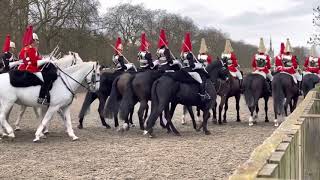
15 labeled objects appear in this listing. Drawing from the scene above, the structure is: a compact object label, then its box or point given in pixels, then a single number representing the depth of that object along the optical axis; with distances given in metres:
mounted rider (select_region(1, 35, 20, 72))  13.28
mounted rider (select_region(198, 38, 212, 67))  17.12
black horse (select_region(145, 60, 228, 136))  11.66
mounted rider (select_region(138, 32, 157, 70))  14.45
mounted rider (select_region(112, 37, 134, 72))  14.94
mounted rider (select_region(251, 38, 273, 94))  15.13
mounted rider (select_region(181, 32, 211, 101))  12.20
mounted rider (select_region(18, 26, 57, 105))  10.71
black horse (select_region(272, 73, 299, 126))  13.77
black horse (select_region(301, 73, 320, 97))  17.78
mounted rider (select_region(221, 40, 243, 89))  16.43
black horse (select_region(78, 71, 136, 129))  13.88
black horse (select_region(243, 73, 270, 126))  14.45
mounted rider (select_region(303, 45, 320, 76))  18.64
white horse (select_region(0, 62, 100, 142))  10.62
